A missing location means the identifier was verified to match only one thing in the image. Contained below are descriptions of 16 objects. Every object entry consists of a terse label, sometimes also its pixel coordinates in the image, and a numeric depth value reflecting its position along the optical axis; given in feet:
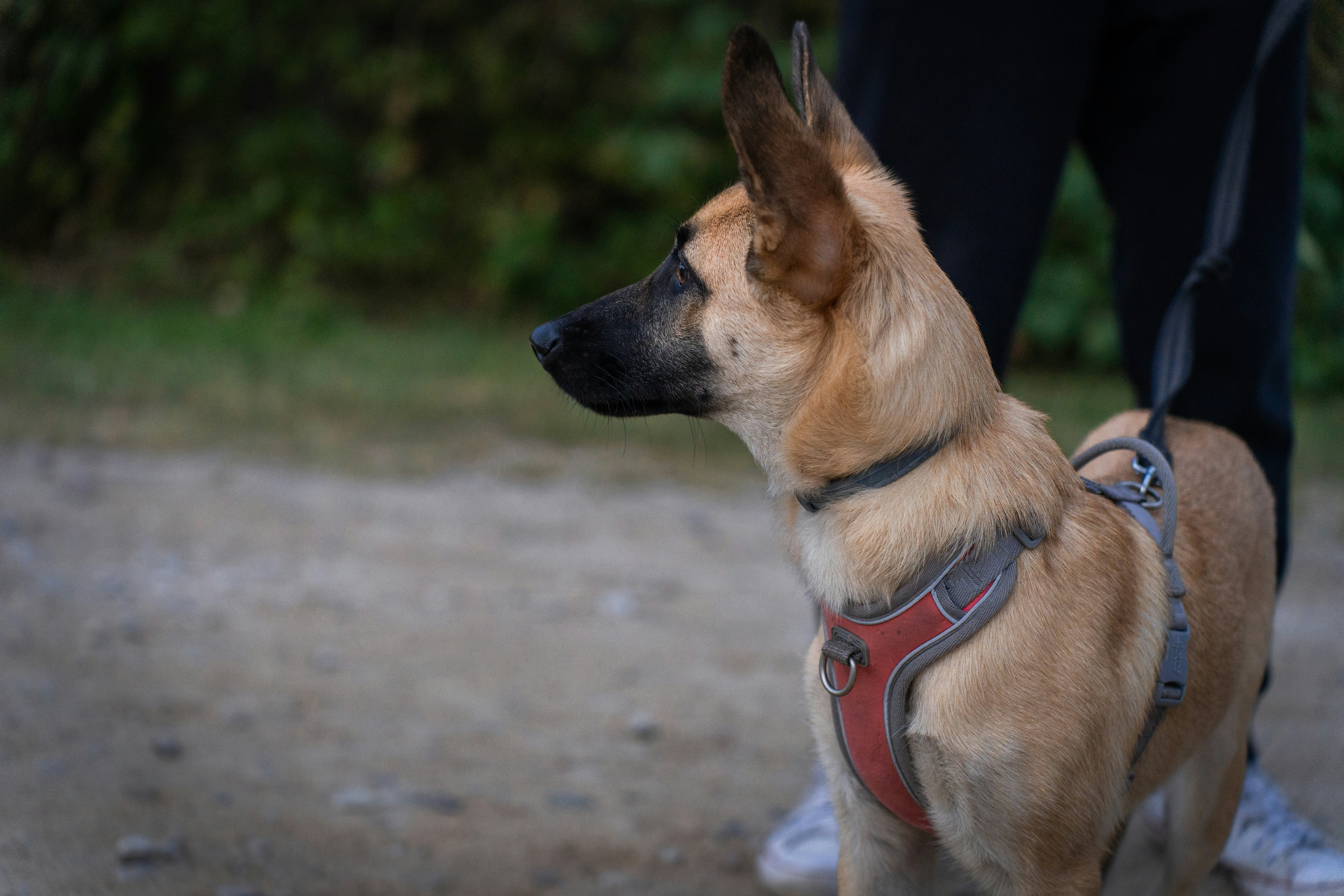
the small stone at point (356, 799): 8.71
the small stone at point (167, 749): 9.24
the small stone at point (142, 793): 8.48
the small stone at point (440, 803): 8.82
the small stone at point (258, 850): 7.85
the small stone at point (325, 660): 11.30
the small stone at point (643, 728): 10.22
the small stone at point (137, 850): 7.48
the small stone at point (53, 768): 8.60
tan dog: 5.26
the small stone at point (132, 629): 11.60
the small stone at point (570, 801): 8.96
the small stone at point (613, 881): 7.86
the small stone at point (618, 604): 13.16
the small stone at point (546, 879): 7.83
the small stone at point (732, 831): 8.65
